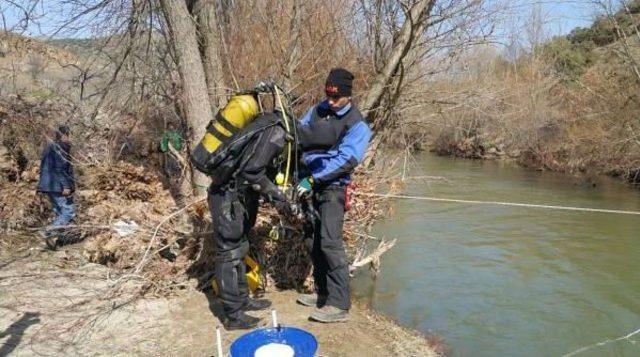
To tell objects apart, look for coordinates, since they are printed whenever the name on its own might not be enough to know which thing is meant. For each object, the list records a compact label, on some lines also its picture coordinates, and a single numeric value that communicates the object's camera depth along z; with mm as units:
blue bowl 3486
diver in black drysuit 4469
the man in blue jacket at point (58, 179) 7402
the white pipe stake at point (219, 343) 3520
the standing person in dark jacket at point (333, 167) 4723
